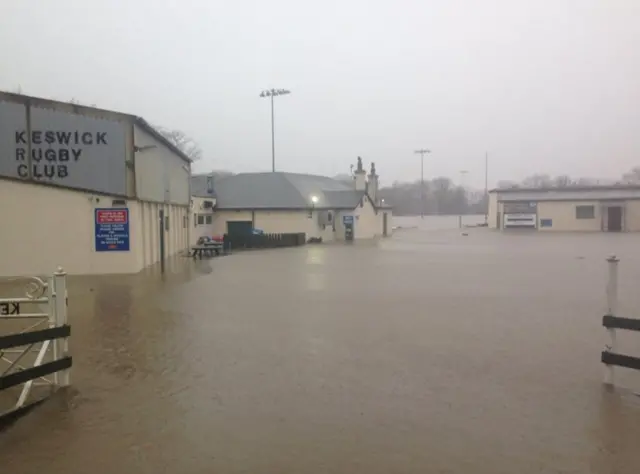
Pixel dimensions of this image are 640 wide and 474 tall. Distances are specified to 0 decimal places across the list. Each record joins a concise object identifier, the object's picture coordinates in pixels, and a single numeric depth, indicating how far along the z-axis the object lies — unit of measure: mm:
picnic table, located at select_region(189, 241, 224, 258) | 28473
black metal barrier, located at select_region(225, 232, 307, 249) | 36094
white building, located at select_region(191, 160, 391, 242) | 44281
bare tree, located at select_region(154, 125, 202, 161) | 79738
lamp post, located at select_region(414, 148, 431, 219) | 89431
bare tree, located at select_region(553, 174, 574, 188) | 122312
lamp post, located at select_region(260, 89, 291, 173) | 59506
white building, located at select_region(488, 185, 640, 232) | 61062
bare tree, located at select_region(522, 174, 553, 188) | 147500
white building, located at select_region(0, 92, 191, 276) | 18672
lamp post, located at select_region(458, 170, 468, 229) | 133625
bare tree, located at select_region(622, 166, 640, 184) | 120831
